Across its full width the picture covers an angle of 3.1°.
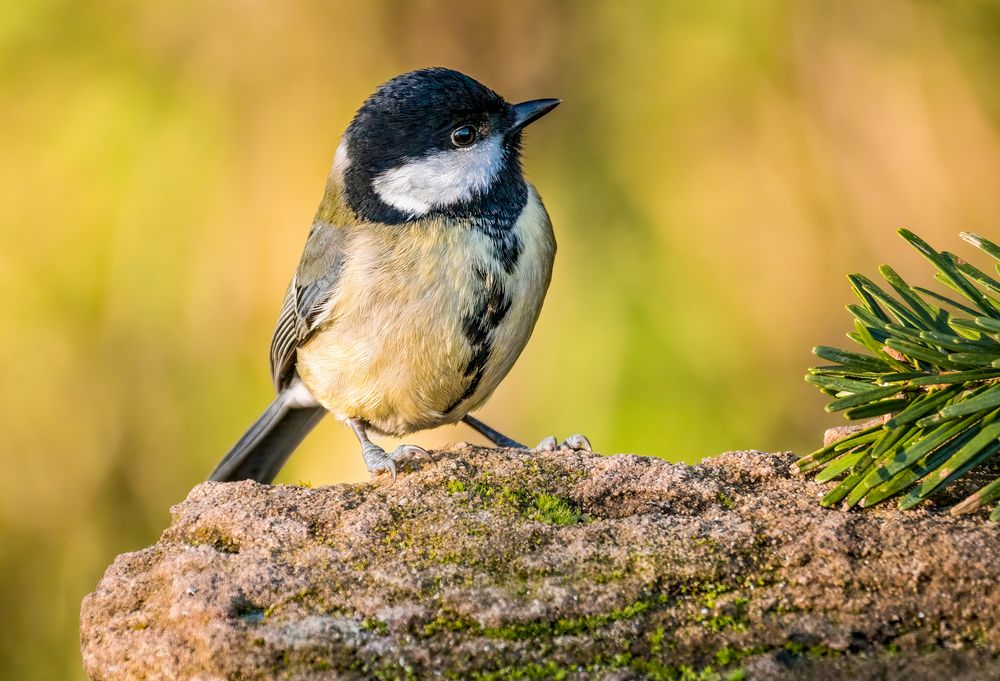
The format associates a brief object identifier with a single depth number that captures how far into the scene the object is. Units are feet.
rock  10.70
